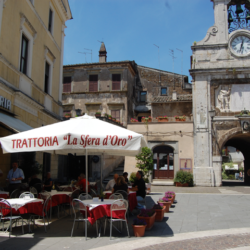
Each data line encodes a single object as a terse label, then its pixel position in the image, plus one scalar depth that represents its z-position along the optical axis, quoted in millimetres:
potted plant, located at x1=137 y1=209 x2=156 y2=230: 6918
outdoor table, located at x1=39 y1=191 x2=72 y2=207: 8383
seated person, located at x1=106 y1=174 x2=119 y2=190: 9845
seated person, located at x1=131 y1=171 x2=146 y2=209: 9367
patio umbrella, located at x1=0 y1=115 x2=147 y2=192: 6285
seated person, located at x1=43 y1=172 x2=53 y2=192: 9961
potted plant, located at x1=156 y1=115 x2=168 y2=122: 22734
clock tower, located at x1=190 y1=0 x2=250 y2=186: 21297
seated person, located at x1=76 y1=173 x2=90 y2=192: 9500
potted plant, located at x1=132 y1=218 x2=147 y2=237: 6312
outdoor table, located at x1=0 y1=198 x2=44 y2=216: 6352
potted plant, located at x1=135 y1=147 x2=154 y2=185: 17511
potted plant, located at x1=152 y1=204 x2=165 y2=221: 8086
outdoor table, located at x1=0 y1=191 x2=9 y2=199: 7736
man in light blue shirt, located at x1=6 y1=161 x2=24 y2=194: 8906
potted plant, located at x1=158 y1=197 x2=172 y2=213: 9577
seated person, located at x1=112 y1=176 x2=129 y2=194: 8125
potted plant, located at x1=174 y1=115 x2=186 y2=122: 22484
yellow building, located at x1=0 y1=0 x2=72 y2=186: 10430
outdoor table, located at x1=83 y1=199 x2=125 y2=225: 6262
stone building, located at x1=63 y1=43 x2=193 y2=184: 29234
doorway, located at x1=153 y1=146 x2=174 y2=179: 22422
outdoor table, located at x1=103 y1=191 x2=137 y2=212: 8500
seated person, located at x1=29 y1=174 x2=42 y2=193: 9625
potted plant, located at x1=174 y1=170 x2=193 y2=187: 20562
